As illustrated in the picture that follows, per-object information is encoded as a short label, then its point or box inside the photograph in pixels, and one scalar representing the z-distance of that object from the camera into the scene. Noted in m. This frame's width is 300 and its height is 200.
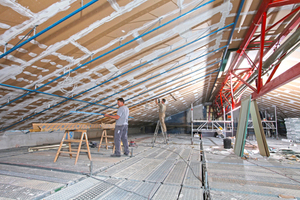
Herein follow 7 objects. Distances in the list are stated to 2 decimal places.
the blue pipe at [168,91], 9.44
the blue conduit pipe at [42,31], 2.61
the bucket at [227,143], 6.54
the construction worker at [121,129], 4.45
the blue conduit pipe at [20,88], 4.02
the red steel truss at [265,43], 3.51
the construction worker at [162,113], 8.11
